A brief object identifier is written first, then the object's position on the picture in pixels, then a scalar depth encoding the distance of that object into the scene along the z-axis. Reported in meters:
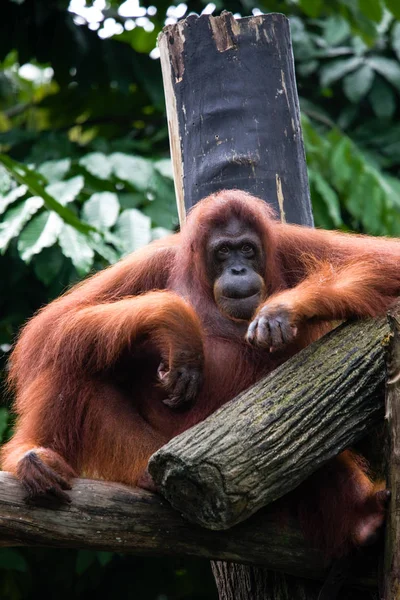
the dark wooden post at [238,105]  8.54
